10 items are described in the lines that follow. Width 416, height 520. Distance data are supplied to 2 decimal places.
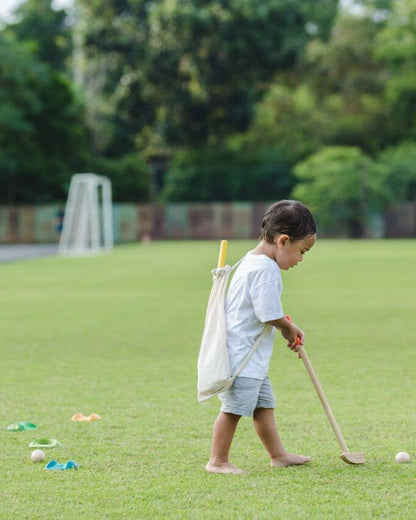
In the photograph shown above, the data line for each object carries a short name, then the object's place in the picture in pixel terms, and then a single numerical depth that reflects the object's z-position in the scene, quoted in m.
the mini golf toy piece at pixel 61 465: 5.11
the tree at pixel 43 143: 51.78
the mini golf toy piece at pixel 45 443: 5.64
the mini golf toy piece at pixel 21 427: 6.16
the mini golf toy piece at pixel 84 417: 6.48
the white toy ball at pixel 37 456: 5.27
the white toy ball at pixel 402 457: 5.21
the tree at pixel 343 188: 52.75
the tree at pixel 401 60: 57.19
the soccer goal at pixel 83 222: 39.06
